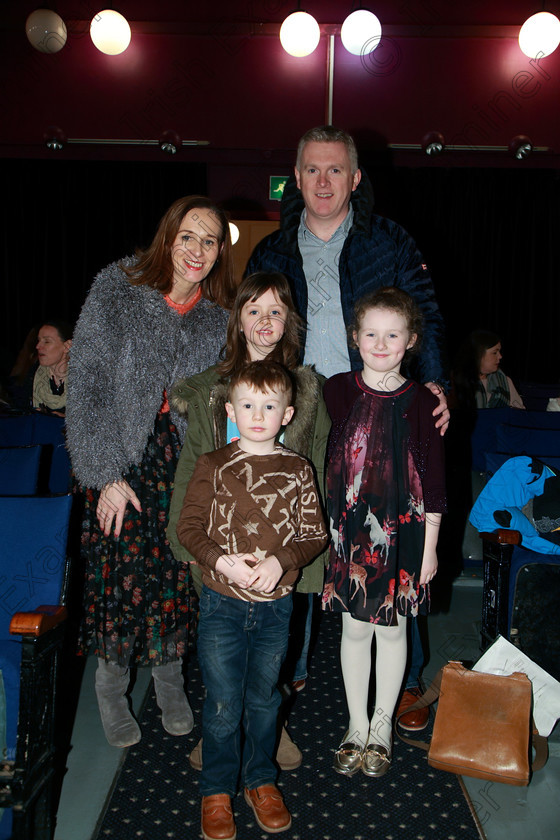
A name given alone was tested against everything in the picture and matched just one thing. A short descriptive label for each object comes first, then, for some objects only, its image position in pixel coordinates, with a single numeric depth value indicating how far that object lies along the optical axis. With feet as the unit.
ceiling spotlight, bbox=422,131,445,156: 21.63
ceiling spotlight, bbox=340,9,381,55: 18.84
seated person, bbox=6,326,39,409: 15.30
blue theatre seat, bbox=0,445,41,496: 6.97
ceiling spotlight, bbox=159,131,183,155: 22.15
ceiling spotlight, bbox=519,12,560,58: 19.04
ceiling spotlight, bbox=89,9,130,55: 19.23
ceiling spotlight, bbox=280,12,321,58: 19.11
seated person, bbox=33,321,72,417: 14.57
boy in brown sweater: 5.30
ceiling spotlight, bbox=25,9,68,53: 19.16
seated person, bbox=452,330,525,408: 15.90
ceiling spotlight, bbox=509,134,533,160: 21.76
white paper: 6.66
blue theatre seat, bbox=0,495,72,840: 4.57
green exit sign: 22.90
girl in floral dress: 5.94
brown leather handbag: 6.23
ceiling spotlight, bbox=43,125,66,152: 22.08
